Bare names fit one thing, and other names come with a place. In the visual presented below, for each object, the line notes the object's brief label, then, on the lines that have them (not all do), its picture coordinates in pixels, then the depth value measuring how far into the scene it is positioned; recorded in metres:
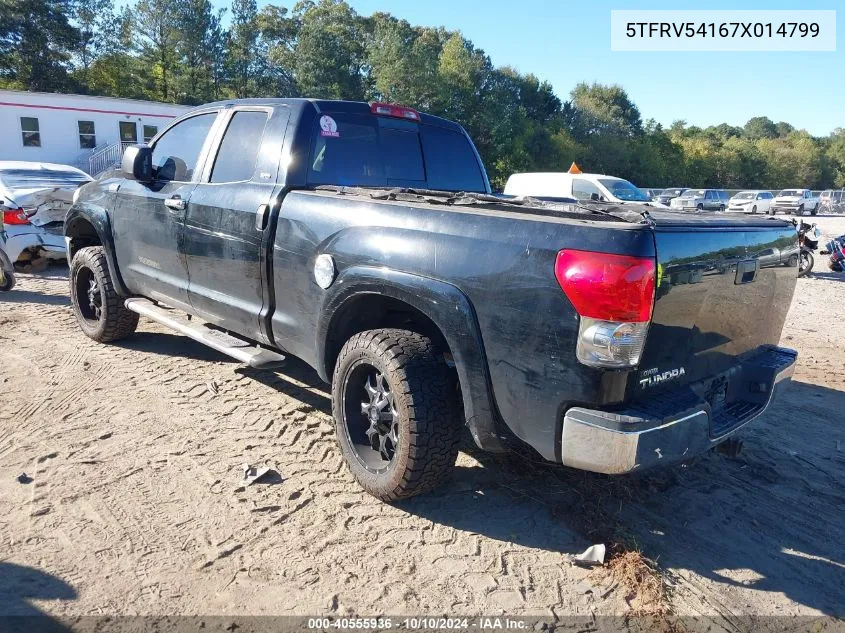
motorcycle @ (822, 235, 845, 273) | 12.60
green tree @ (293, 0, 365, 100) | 45.91
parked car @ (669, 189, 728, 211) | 31.74
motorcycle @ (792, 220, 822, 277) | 11.55
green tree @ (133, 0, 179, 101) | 46.69
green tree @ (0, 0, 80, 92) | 40.62
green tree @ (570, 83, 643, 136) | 58.41
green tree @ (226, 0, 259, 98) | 49.34
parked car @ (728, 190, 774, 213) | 35.61
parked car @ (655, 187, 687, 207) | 35.00
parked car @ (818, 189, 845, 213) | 42.69
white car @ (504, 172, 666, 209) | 15.30
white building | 23.64
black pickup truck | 2.39
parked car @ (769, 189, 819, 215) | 38.41
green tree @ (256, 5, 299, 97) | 48.56
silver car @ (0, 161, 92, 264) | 8.55
